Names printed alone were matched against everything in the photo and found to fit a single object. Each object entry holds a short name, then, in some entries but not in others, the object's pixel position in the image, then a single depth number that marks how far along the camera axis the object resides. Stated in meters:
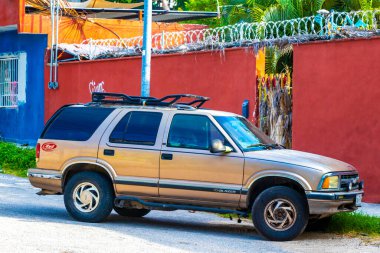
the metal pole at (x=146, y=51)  16.83
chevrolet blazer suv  11.37
